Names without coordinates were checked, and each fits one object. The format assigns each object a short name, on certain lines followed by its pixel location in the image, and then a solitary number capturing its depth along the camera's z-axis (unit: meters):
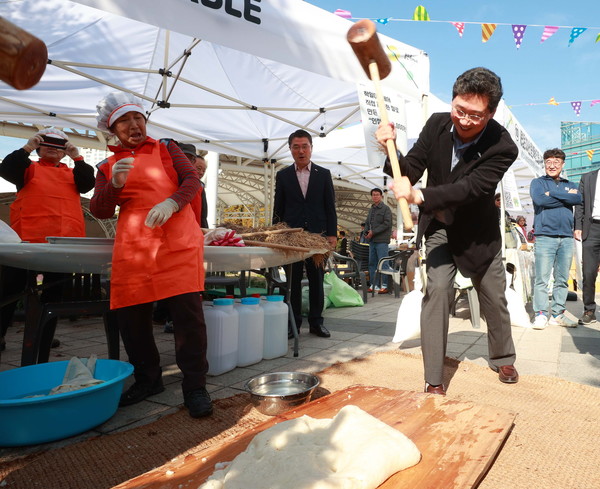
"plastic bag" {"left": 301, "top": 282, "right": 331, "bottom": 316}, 5.55
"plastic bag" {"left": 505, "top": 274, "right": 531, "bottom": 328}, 3.50
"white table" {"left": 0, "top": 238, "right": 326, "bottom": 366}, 2.05
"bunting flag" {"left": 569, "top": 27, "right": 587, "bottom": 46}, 8.00
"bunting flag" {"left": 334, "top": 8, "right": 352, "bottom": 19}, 6.62
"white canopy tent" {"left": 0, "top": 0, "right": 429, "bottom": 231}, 3.34
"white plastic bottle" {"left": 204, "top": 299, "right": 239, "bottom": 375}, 2.92
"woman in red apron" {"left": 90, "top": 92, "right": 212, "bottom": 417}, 2.21
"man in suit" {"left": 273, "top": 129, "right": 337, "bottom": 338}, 4.19
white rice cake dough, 1.26
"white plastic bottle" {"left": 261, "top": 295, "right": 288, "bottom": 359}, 3.37
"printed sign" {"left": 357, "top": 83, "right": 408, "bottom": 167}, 5.11
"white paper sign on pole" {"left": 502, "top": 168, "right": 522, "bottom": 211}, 6.68
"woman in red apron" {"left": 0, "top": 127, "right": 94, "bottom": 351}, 3.26
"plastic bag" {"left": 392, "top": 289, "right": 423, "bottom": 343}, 3.25
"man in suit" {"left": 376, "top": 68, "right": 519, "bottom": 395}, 2.13
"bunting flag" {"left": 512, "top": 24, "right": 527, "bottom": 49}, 7.83
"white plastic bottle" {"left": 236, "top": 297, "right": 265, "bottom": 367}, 3.15
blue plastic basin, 1.78
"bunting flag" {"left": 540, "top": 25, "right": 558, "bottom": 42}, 7.96
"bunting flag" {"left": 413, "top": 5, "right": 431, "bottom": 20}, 7.45
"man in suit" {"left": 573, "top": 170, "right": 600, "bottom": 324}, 4.98
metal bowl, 2.20
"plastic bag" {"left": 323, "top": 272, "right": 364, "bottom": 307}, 6.46
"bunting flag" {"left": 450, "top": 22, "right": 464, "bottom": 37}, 7.85
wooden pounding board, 1.33
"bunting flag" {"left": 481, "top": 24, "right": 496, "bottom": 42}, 7.71
